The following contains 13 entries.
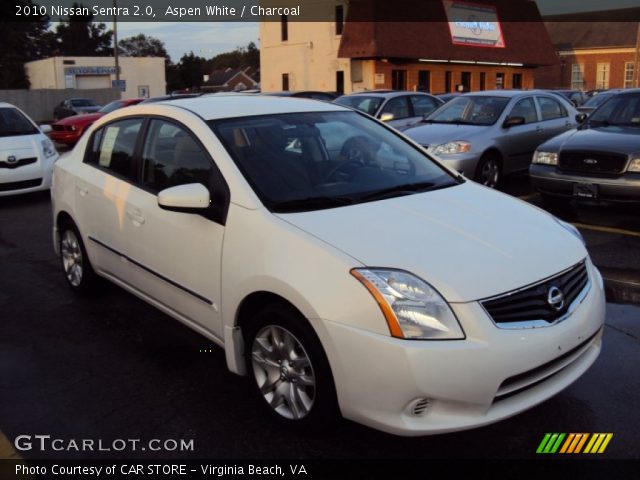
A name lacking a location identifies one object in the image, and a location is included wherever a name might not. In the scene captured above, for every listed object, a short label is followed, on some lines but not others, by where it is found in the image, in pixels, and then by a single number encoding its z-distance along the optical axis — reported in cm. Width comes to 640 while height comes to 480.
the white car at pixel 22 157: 950
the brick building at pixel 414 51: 3519
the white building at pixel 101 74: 5631
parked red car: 1838
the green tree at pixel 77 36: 9006
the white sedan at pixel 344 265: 276
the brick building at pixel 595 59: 6475
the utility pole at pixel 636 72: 4938
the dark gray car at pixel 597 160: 700
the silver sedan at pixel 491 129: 931
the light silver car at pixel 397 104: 1319
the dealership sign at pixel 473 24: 3778
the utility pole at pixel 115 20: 3442
